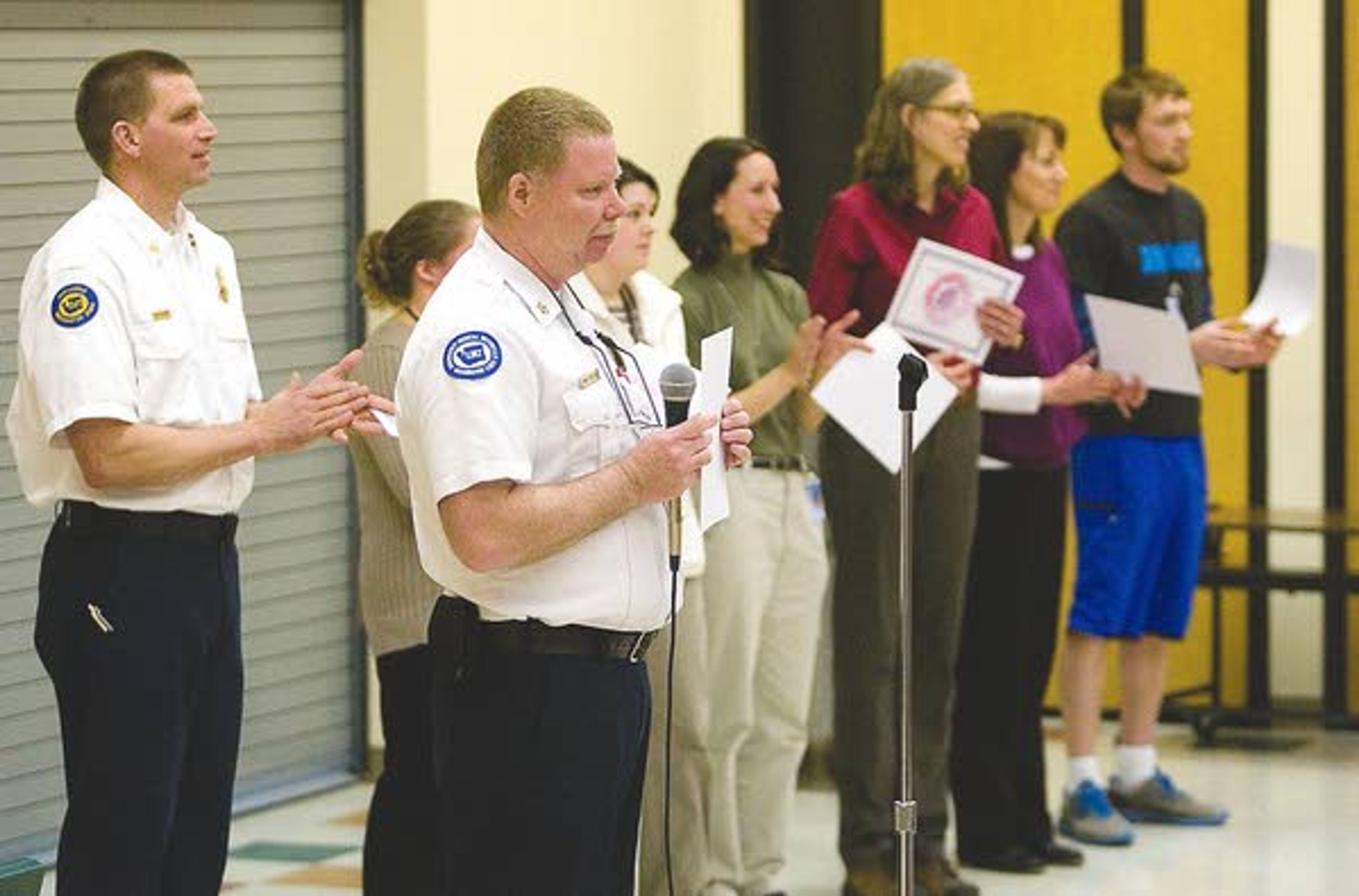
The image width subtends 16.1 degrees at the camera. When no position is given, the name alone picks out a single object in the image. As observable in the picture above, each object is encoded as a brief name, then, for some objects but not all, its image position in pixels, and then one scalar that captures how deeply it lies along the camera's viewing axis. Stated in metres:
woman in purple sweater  11.33
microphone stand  7.56
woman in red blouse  10.60
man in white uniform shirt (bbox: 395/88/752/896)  6.11
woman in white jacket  9.48
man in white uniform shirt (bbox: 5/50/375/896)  7.47
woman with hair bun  8.79
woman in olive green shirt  10.05
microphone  6.34
